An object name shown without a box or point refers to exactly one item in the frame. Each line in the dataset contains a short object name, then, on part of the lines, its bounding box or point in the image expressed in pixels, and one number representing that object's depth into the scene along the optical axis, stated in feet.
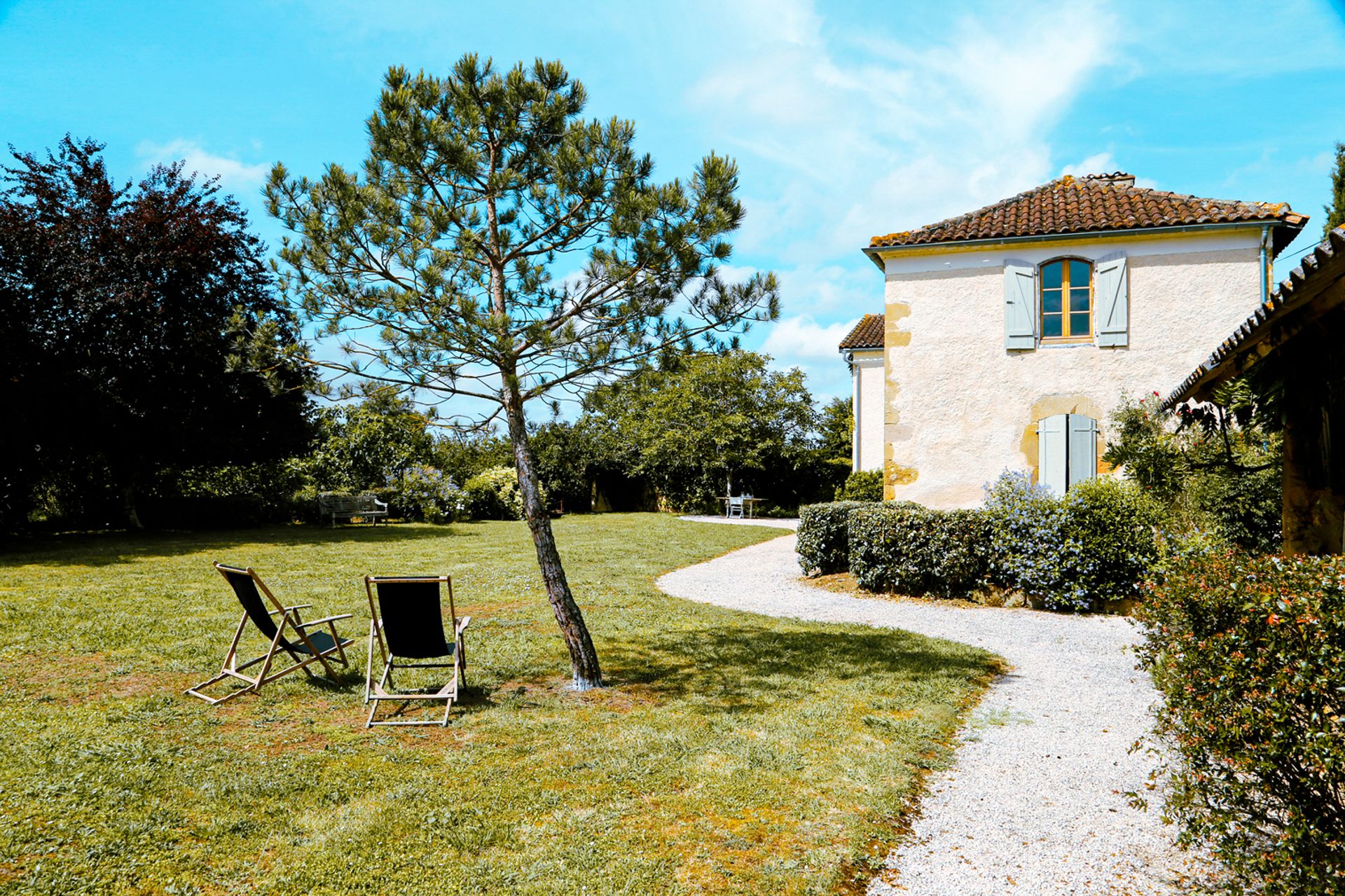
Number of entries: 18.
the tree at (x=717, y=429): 90.43
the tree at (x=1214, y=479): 29.53
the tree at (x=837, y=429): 95.76
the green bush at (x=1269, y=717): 7.89
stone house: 38.75
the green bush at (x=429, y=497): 77.82
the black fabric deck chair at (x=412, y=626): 16.60
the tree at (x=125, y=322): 51.16
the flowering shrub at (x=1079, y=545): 29.40
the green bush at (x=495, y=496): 81.56
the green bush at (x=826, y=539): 38.58
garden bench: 73.10
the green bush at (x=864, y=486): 59.16
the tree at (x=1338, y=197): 66.18
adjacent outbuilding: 13.48
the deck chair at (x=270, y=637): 18.28
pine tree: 17.08
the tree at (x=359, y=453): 81.25
